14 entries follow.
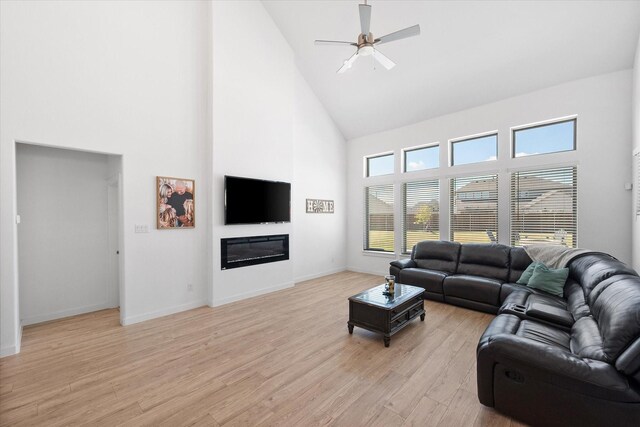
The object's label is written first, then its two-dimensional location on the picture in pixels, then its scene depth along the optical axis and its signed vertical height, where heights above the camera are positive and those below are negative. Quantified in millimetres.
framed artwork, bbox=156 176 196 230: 4184 +126
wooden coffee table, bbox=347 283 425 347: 3182 -1246
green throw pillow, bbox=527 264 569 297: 3602 -949
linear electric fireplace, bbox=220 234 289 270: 4797 -756
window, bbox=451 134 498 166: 5453 +1243
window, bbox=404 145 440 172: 6172 +1210
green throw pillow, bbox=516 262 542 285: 4059 -965
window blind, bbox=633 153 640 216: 3525 +359
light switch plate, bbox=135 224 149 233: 3982 -263
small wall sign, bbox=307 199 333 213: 6565 +103
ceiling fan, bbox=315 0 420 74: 3271 +2203
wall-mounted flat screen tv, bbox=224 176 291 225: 4762 +177
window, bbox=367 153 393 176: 6980 +1190
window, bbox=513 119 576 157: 4680 +1275
